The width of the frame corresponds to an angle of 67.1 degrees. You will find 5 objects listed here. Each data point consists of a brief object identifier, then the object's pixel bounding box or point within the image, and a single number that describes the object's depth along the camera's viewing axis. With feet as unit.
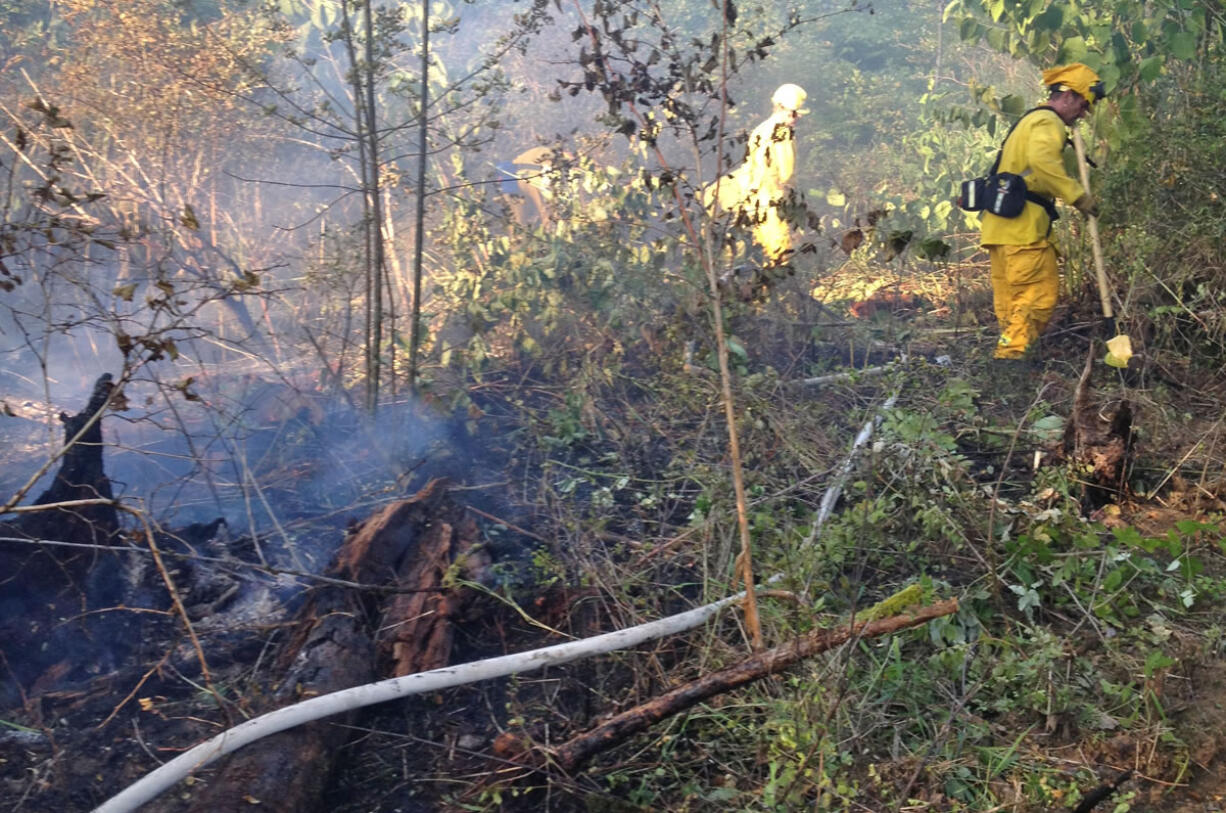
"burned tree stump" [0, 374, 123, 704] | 11.09
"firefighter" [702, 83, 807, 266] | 23.06
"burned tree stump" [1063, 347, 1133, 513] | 12.54
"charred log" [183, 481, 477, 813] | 8.59
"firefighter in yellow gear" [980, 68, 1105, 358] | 17.85
